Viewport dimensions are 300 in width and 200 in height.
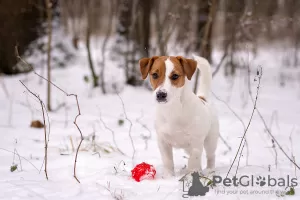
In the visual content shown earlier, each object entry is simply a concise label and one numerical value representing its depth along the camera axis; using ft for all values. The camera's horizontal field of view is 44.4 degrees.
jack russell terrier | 10.68
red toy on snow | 10.38
